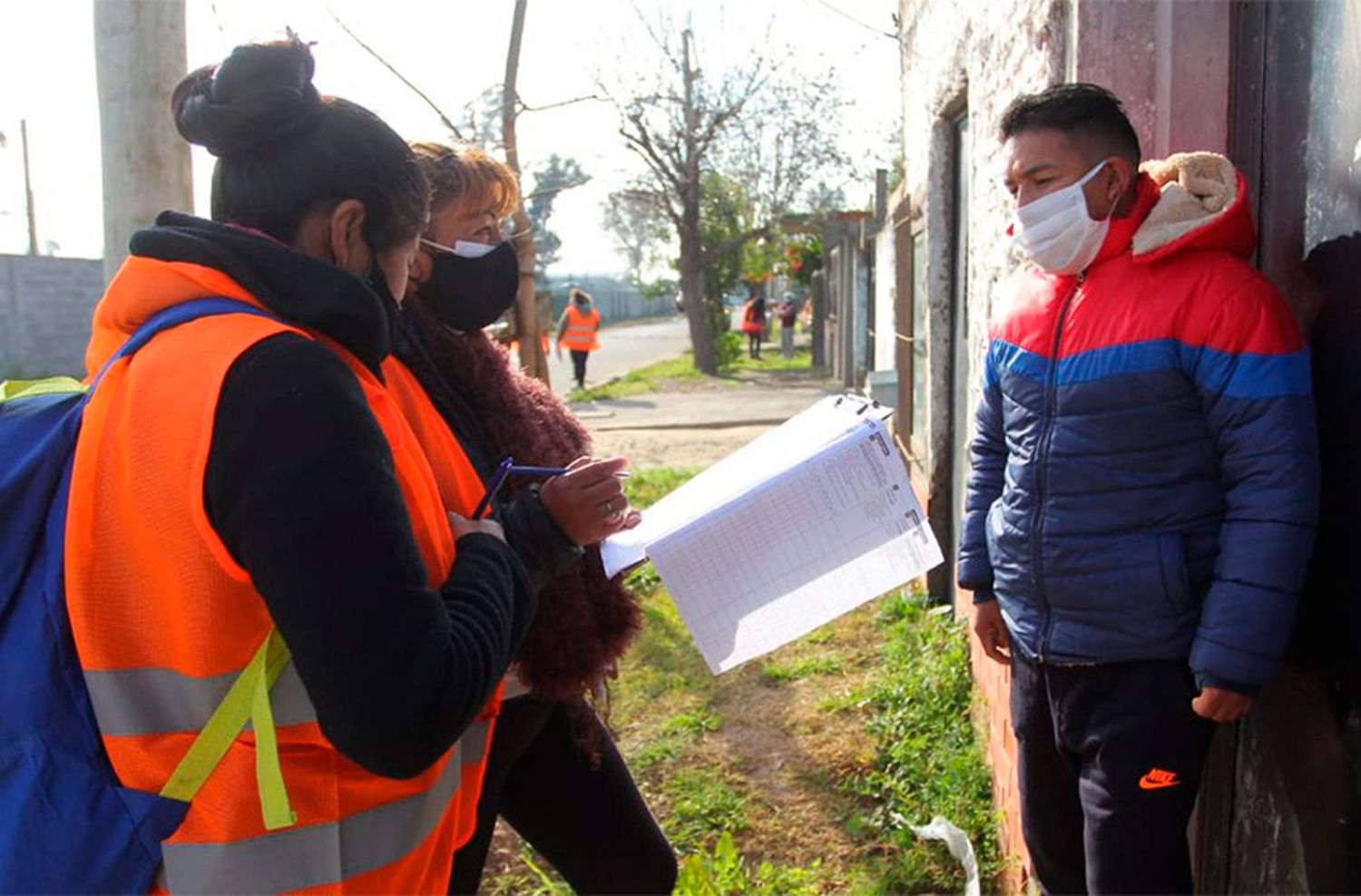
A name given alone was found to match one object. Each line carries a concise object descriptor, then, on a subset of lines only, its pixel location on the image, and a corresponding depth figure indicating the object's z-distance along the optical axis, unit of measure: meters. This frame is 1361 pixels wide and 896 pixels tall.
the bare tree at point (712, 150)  20.58
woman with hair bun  1.21
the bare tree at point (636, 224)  22.38
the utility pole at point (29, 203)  22.05
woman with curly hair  2.12
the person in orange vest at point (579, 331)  18.78
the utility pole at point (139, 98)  3.11
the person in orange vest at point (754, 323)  27.25
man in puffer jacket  1.82
